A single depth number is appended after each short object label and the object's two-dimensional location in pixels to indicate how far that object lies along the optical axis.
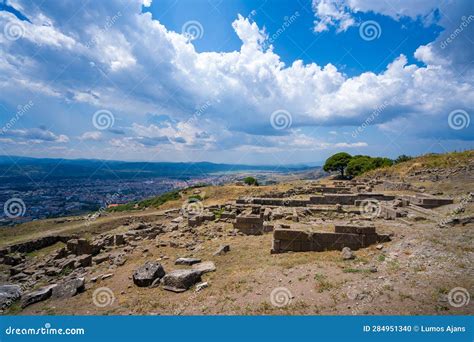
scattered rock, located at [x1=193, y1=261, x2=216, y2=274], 8.61
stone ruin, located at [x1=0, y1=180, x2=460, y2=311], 8.65
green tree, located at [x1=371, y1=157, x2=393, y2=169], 49.82
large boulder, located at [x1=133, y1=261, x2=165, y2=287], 8.09
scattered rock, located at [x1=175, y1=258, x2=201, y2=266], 9.72
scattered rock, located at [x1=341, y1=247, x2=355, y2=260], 8.51
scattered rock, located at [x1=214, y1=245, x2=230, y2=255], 10.43
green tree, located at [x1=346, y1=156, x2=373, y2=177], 50.06
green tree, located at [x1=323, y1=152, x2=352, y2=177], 55.25
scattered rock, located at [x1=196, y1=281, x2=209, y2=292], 7.39
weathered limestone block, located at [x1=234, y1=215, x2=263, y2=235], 13.97
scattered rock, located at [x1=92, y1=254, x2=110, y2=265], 12.57
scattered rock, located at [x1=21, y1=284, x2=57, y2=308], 8.17
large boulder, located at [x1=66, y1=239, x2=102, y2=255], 15.42
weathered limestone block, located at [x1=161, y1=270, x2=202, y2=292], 7.54
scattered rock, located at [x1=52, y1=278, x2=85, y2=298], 8.50
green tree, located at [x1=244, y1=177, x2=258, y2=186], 52.23
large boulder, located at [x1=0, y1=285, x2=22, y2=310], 8.52
